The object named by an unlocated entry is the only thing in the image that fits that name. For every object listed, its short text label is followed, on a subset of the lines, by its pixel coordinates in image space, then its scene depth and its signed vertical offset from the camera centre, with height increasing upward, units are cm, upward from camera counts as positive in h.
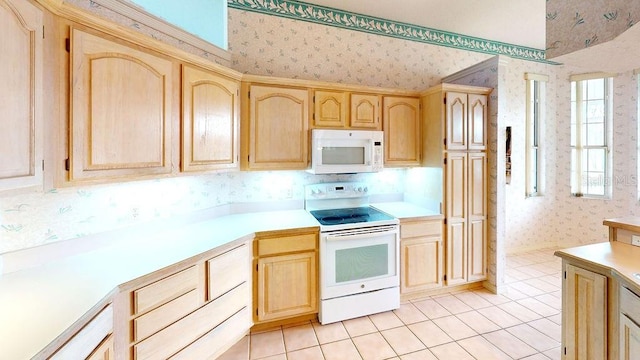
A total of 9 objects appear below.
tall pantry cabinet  270 +13
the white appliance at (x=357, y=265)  229 -80
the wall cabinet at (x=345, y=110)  257 +68
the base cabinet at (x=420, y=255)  261 -79
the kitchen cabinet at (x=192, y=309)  137 -80
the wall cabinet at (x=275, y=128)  238 +46
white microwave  249 +26
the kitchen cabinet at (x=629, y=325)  119 -69
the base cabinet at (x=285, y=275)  216 -83
